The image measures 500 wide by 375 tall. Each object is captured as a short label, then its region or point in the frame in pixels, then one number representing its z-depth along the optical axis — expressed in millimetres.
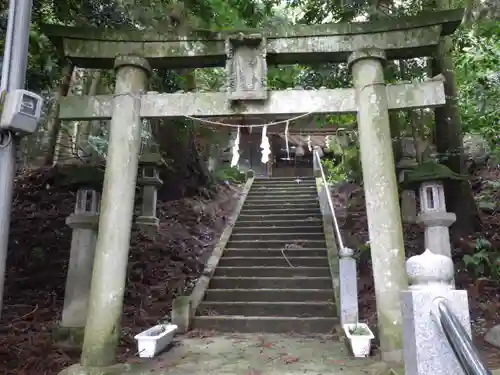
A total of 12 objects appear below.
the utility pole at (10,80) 4395
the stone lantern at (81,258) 5945
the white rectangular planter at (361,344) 5316
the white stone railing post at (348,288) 6219
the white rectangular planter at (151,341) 5426
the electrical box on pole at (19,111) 4316
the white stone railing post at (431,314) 2512
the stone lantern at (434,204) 5898
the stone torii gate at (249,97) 5230
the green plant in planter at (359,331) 5463
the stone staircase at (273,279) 6980
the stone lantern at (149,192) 10000
